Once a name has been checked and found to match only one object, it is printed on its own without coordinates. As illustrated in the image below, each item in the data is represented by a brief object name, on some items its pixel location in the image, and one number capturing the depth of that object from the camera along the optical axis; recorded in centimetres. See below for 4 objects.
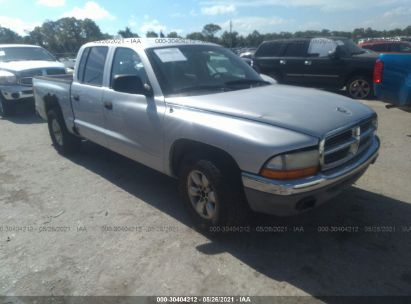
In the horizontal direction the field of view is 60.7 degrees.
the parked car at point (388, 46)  1553
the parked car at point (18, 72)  937
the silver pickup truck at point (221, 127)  270
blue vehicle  548
